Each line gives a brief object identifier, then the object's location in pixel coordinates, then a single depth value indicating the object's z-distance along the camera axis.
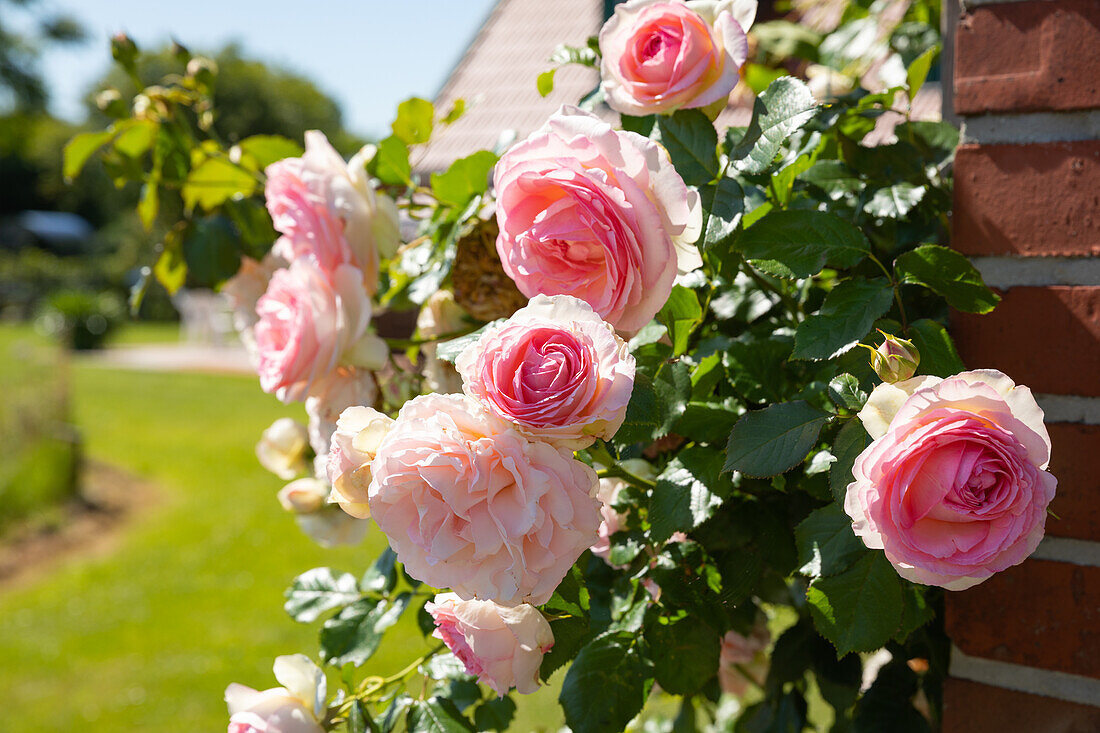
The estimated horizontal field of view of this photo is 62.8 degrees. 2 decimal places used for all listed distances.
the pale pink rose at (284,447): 1.05
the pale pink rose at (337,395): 0.84
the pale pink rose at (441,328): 0.87
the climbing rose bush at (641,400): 0.54
